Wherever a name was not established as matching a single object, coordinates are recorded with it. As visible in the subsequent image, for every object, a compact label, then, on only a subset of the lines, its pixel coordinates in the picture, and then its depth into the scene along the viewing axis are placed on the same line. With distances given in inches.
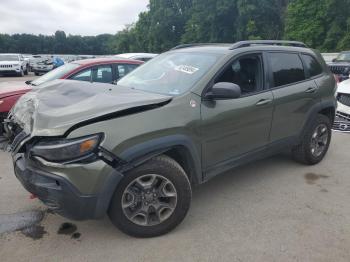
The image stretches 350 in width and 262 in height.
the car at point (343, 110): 262.5
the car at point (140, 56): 434.2
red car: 250.7
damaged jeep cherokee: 110.4
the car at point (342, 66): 509.0
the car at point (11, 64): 860.0
